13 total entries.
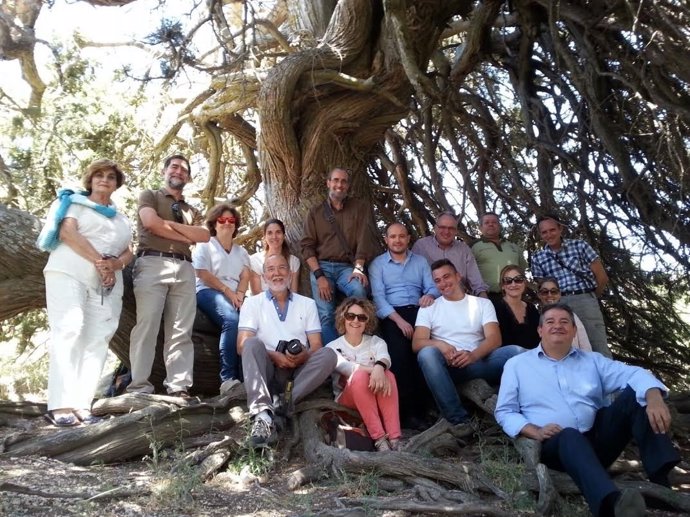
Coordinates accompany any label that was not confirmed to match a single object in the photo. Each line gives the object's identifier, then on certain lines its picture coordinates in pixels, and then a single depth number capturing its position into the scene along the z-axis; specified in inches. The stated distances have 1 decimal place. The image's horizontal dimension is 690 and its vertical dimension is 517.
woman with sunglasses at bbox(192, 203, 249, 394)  203.6
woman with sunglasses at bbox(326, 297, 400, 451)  171.5
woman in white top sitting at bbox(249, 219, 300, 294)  208.5
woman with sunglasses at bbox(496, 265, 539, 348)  205.0
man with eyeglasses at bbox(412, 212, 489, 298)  222.7
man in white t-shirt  186.2
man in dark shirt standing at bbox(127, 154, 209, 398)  186.5
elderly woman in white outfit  167.0
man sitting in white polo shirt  167.5
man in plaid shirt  228.4
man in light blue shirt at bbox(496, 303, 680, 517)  140.4
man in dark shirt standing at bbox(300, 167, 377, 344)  213.5
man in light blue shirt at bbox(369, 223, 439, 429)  197.0
